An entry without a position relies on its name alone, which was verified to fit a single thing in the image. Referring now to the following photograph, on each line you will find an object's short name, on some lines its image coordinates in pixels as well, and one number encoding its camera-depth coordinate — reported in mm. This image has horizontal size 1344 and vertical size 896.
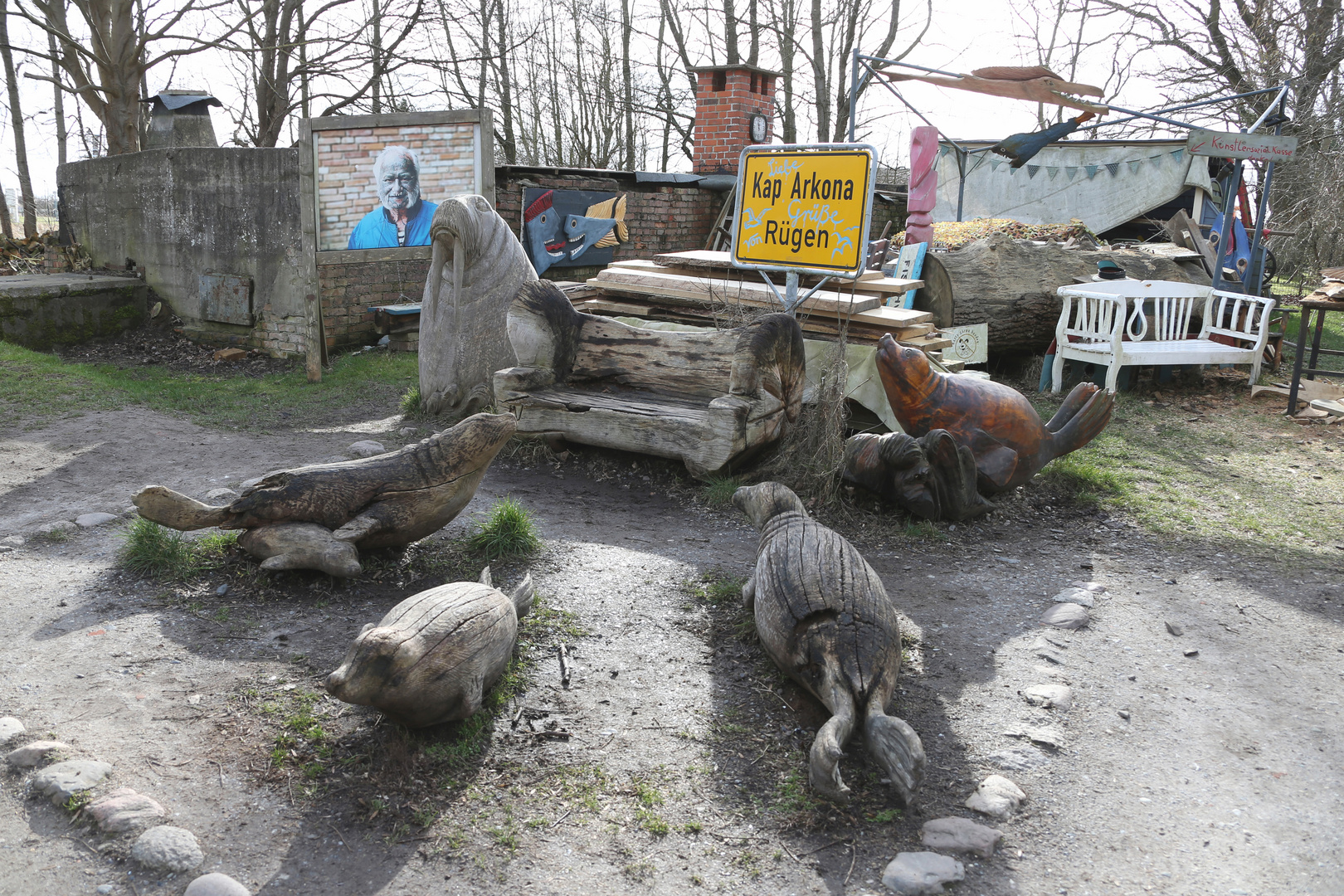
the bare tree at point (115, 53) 11773
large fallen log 8289
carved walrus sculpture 6418
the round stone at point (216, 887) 2125
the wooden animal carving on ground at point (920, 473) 4605
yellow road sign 5293
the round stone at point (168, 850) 2229
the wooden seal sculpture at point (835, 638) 2523
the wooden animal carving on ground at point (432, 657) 2471
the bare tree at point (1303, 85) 12352
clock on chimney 13547
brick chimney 13320
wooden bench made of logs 5090
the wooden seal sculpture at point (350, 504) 3641
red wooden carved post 7664
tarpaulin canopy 12312
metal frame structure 8180
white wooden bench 7426
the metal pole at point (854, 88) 8508
